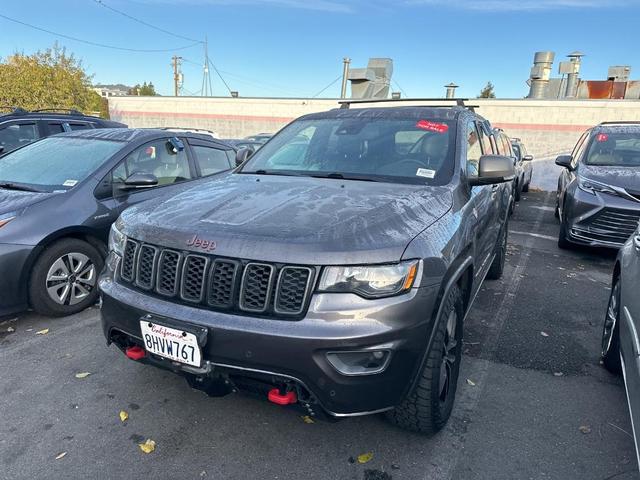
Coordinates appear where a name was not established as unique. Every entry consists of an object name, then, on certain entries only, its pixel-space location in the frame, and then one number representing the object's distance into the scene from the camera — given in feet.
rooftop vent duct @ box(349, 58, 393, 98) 39.45
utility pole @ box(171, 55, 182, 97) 169.89
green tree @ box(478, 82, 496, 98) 215.72
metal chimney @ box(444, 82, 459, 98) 69.35
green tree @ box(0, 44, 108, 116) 79.61
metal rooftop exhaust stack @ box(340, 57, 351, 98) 91.51
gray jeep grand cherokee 6.34
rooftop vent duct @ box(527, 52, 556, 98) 65.31
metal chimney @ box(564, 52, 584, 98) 66.85
